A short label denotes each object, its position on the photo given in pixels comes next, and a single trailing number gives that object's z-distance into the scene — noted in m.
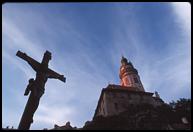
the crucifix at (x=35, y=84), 7.79
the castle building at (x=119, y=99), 38.06
